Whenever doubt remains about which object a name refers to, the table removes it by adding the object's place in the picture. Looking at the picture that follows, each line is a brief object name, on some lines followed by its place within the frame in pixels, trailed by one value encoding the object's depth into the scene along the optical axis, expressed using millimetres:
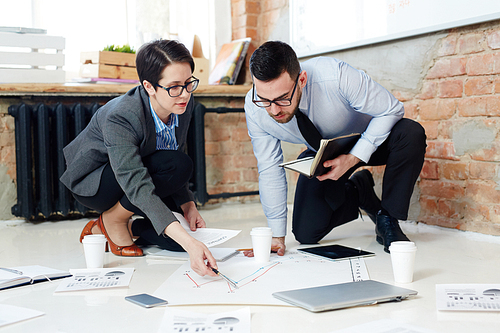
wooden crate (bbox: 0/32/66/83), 2680
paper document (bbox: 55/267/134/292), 1436
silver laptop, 1213
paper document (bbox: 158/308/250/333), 1062
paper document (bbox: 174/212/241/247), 1611
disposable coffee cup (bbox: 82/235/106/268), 1613
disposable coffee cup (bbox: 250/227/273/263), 1631
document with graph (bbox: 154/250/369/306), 1310
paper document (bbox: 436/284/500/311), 1188
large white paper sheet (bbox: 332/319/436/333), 1051
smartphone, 1259
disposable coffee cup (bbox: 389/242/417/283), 1428
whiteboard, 2090
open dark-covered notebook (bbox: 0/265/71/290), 1465
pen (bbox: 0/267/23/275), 1557
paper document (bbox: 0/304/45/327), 1155
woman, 1606
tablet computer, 1743
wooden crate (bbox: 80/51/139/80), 2871
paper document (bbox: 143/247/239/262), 1734
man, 1760
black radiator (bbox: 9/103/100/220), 2664
